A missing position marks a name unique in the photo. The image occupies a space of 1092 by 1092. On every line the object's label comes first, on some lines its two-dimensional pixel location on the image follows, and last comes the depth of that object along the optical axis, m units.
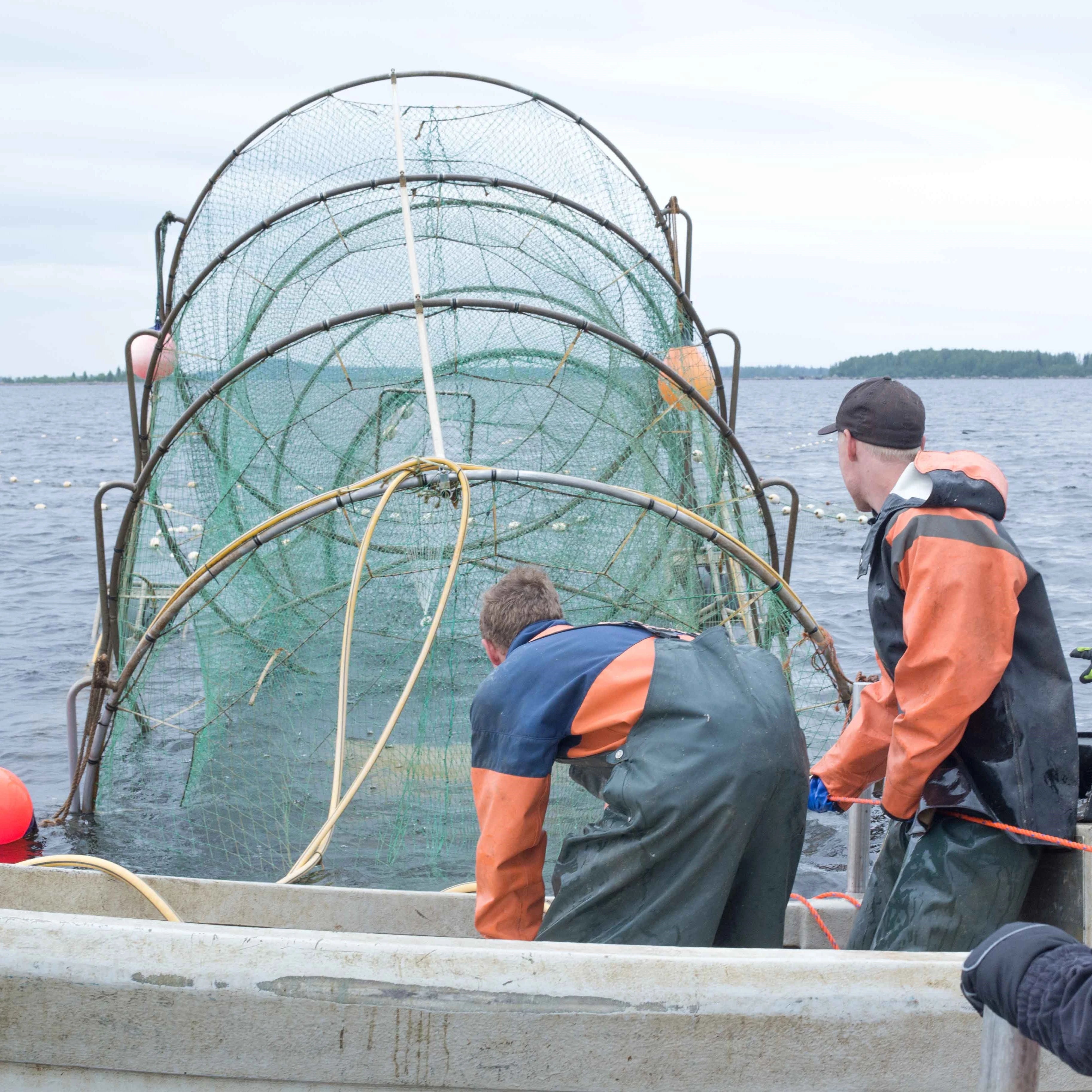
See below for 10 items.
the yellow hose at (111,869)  3.50
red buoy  5.72
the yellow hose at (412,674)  3.54
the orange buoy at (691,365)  6.59
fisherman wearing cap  2.60
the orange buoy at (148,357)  6.95
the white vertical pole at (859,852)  4.46
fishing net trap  4.98
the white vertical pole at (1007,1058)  1.91
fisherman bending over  2.65
